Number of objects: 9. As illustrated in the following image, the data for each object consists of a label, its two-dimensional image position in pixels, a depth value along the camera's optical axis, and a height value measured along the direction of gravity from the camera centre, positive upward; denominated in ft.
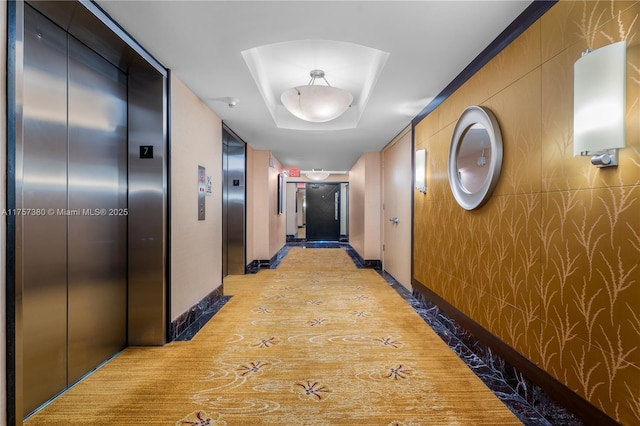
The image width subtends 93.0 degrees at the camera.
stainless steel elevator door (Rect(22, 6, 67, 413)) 6.08 +0.00
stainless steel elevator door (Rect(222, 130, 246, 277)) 18.45 +0.00
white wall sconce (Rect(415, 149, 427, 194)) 12.73 +1.74
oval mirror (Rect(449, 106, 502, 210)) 7.77 +1.56
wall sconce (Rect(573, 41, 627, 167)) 4.45 +1.66
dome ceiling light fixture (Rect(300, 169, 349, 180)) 33.27 +4.06
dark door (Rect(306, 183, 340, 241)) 40.24 -0.02
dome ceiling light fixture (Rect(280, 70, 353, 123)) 9.69 +3.61
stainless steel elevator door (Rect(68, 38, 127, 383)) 7.23 +0.00
